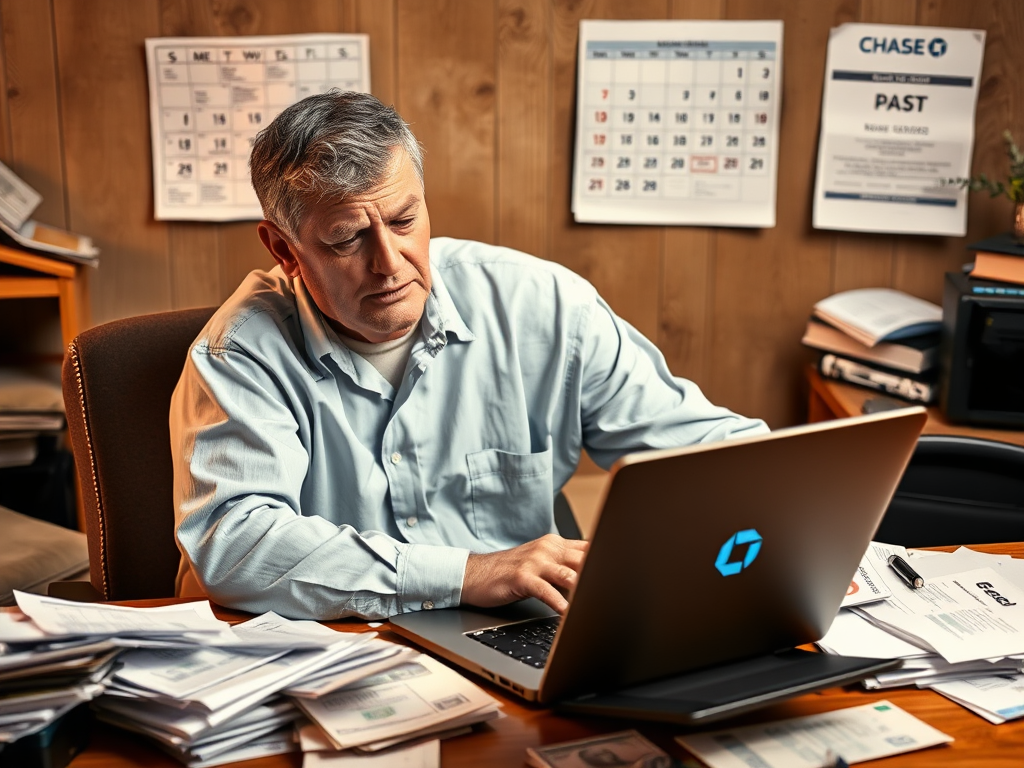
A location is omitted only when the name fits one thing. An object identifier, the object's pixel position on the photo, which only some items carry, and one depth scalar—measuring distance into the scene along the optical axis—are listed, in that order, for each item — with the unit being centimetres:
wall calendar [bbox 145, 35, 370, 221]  236
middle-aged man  121
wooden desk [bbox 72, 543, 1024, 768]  90
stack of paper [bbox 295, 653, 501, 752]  90
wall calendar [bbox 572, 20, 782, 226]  238
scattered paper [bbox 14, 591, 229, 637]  94
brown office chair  152
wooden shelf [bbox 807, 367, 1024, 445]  206
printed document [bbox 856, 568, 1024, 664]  106
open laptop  84
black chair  170
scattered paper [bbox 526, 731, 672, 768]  88
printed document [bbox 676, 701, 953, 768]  88
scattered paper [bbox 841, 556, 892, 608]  116
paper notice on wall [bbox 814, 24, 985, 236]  236
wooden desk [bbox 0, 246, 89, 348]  217
